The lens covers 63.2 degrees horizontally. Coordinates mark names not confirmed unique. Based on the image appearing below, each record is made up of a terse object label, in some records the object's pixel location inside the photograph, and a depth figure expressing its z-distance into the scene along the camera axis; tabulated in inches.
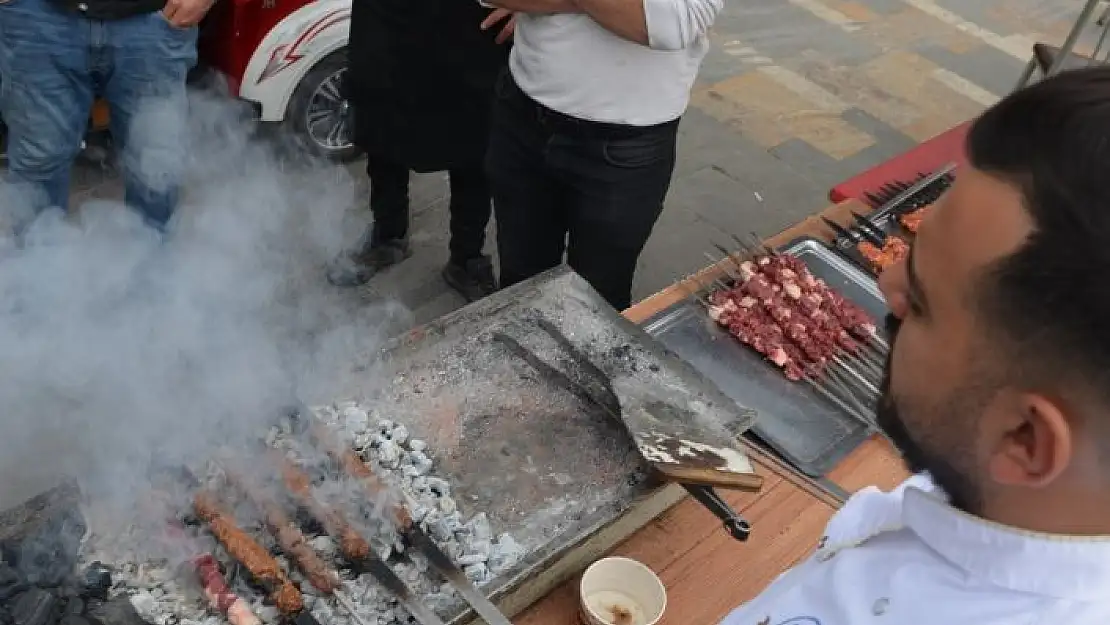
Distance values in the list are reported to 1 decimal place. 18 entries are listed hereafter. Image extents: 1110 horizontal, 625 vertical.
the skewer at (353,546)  72.2
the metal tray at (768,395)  103.1
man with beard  38.9
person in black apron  148.8
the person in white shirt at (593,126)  107.5
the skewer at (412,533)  72.4
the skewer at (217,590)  70.2
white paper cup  79.9
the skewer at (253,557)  71.9
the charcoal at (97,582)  68.8
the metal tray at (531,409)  85.8
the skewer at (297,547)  74.2
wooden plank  82.8
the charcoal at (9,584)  66.2
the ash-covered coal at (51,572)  65.8
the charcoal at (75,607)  66.1
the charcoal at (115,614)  66.5
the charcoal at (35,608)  64.8
